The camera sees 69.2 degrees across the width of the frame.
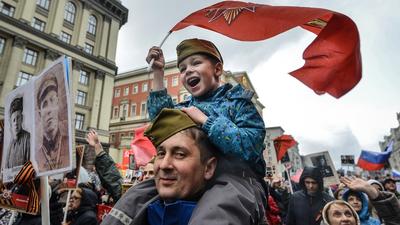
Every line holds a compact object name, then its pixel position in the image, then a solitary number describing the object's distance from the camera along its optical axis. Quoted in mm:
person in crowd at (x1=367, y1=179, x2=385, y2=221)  4173
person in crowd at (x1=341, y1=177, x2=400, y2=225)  2490
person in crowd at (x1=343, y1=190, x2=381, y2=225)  3564
